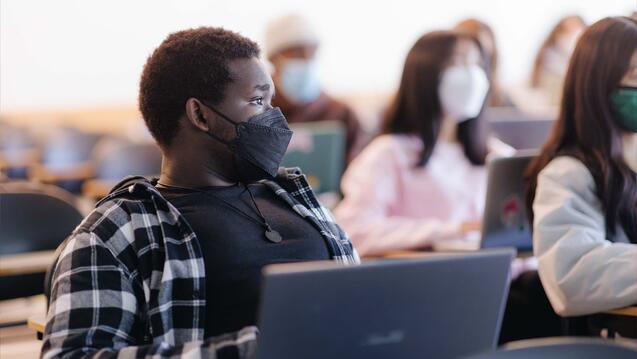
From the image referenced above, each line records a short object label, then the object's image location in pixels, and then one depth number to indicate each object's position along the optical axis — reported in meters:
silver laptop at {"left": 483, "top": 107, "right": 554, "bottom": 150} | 6.21
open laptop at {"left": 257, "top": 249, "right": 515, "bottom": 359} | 1.95
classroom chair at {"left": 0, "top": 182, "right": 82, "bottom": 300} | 4.70
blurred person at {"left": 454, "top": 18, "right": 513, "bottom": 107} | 7.81
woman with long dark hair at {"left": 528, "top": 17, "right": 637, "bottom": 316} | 3.59
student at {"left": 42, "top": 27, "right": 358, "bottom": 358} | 2.46
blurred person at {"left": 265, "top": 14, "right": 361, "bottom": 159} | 7.09
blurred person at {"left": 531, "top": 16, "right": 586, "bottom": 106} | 9.64
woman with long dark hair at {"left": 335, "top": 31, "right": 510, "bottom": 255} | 5.15
